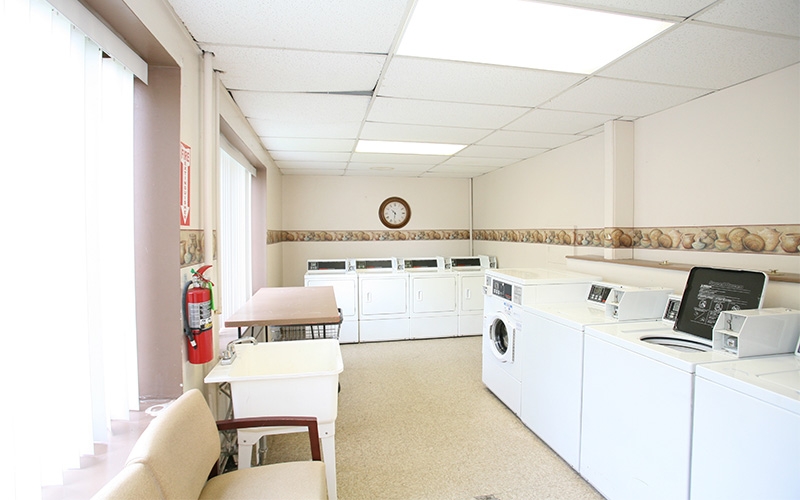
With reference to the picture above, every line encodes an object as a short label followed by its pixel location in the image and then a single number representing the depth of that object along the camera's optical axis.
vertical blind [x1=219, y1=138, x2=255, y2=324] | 2.95
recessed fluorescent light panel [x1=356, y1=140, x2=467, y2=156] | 3.76
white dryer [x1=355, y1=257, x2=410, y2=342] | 4.84
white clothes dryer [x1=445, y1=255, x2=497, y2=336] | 5.04
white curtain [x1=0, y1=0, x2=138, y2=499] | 1.00
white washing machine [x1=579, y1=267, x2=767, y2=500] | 1.60
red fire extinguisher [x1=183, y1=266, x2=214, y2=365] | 1.63
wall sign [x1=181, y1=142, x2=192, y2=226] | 1.64
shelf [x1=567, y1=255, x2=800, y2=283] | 1.88
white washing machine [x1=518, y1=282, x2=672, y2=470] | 2.21
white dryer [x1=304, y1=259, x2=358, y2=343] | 4.74
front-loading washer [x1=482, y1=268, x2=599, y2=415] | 2.79
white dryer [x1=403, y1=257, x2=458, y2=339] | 4.95
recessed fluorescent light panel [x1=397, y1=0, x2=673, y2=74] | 1.53
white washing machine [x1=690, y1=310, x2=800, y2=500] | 1.24
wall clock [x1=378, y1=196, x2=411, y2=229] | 5.75
